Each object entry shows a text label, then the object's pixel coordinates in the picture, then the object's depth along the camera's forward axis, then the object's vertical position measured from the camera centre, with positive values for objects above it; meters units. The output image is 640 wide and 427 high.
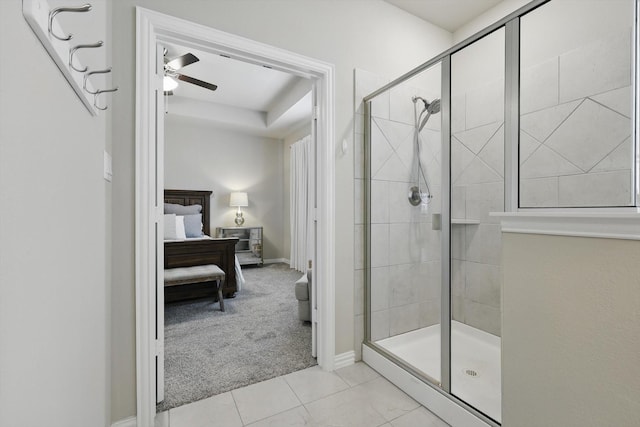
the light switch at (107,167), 1.30 +0.21
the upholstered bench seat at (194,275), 3.02 -0.69
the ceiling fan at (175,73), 2.63 +1.41
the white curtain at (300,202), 5.29 +0.18
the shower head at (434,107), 1.82 +0.70
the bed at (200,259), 3.38 -0.59
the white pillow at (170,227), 4.03 -0.22
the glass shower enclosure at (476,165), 1.52 +0.29
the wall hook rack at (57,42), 0.53 +0.38
